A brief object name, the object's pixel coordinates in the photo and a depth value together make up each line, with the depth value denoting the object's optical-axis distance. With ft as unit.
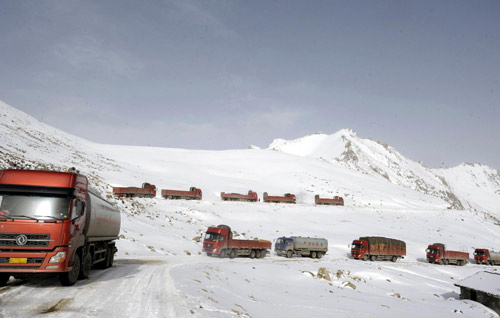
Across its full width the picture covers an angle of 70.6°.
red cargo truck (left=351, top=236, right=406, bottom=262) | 143.02
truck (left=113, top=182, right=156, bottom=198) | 183.62
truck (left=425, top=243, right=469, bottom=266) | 155.53
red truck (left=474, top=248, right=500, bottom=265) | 174.50
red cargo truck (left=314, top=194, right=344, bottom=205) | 257.55
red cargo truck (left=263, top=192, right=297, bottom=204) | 249.26
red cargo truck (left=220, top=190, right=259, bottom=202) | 236.02
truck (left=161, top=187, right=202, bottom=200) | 208.13
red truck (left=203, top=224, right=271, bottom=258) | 111.86
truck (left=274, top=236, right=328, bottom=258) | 135.23
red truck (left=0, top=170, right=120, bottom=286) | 37.27
